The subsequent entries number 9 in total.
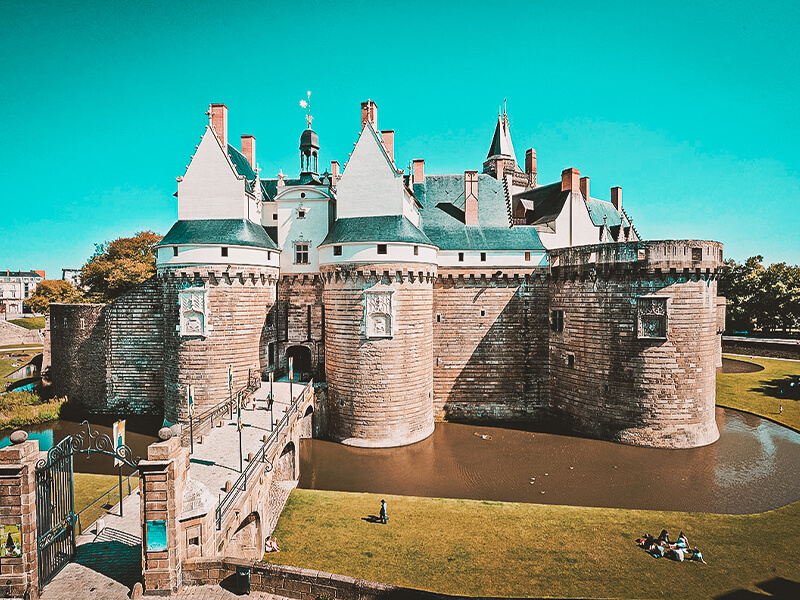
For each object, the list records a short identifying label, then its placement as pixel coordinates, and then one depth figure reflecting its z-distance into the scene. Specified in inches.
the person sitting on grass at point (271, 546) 534.3
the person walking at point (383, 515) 601.6
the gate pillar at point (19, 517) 348.5
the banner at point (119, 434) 438.9
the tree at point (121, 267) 1535.4
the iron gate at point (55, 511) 378.0
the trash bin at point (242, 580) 381.1
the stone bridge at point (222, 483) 373.4
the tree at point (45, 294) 2652.6
